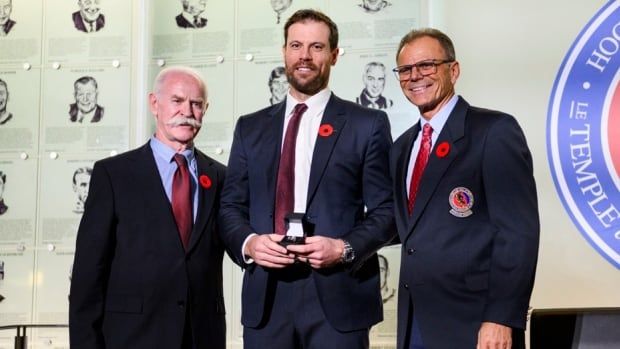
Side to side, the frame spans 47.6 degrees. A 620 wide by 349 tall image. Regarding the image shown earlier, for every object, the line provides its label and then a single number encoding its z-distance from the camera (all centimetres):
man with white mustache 255
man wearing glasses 220
